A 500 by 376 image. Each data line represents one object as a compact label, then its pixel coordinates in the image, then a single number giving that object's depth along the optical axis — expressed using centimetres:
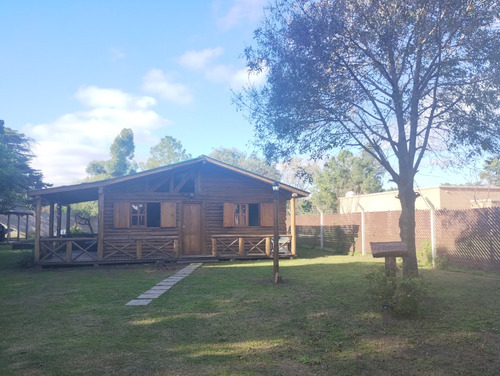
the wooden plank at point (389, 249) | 527
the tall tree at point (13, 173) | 1394
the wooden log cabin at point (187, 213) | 1349
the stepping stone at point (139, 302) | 672
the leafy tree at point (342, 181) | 3216
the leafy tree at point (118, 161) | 4538
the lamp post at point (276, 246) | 841
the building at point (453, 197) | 1948
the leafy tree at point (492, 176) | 2522
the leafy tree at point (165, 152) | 5309
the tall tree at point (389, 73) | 655
